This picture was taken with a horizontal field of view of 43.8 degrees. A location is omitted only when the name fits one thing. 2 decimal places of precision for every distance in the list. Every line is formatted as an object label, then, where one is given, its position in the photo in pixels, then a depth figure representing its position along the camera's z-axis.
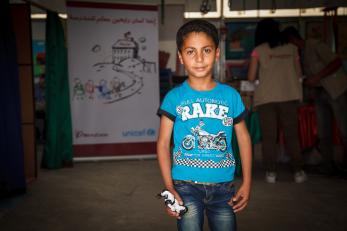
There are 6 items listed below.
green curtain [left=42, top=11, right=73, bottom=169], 5.73
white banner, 6.07
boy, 1.74
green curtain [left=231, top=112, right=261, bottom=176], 5.21
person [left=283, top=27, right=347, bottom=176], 4.79
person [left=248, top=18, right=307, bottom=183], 4.52
